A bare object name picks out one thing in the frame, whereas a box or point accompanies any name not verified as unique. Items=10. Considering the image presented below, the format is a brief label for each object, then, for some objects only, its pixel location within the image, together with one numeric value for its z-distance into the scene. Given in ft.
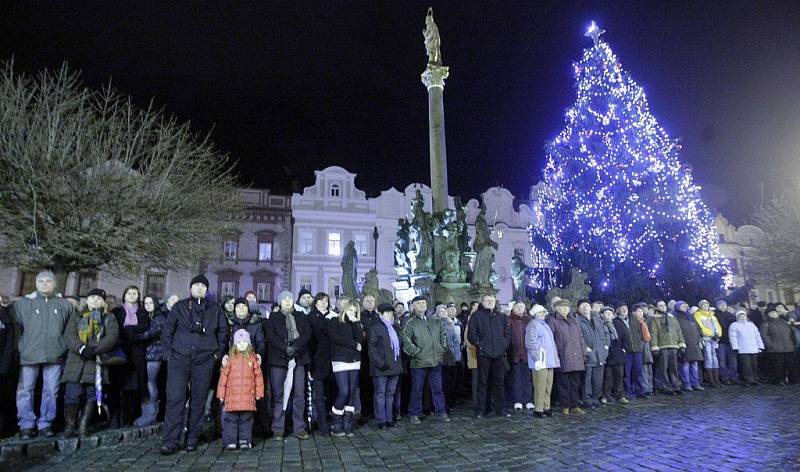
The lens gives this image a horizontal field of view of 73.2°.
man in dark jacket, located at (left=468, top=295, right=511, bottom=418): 31.24
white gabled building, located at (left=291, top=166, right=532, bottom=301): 122.72
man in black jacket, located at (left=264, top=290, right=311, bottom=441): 25.61
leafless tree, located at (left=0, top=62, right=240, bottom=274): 49.73
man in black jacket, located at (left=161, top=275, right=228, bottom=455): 22.85
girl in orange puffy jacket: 22.97
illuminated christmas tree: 80.18
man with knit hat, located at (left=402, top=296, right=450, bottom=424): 30.37
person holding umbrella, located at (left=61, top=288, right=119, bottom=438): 24.27
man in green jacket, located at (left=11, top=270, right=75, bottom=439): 24.23
